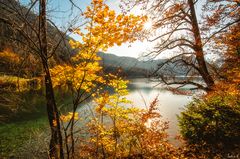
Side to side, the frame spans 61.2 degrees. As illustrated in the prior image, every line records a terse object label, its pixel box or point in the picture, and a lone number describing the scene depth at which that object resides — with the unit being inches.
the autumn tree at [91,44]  166.2
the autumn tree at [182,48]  330.6
